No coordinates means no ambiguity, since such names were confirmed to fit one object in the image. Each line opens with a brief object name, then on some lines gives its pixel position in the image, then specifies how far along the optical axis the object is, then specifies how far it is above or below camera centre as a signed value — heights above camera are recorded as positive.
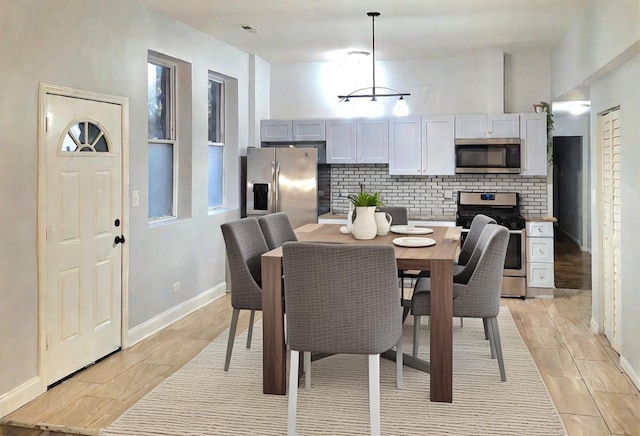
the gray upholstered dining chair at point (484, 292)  3.35 -0.52
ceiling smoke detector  5.20 +1.66
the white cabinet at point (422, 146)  6.34 +0.69
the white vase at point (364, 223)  3.88 -0.12
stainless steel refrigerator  6.23 +0.26
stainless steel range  6.00 -0.14
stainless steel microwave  6.14 +0.56
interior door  4.15 -0.13
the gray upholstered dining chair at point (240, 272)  3.59 -0.43
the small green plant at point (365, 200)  3.88 +0.04
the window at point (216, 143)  6.01 +0.68
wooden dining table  3.18 -0.64
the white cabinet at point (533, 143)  6.11 +0.69
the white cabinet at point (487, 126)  6.17 +0.88
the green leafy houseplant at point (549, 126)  6.23 +0.88
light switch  4.33 +0.06
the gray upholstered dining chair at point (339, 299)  2.72 -0.46
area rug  2.89 -1.12
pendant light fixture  4.80 +0.90
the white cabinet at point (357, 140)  6.51 +0.76
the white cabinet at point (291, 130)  6.65 +0.90
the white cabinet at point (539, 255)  6.00 -0.52
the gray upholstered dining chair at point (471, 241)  4.28 -0.27
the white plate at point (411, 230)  4.25 -0.18
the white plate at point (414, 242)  3.61 -0.23
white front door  3.46 -0.18
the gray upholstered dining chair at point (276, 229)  4.22 -0.18
